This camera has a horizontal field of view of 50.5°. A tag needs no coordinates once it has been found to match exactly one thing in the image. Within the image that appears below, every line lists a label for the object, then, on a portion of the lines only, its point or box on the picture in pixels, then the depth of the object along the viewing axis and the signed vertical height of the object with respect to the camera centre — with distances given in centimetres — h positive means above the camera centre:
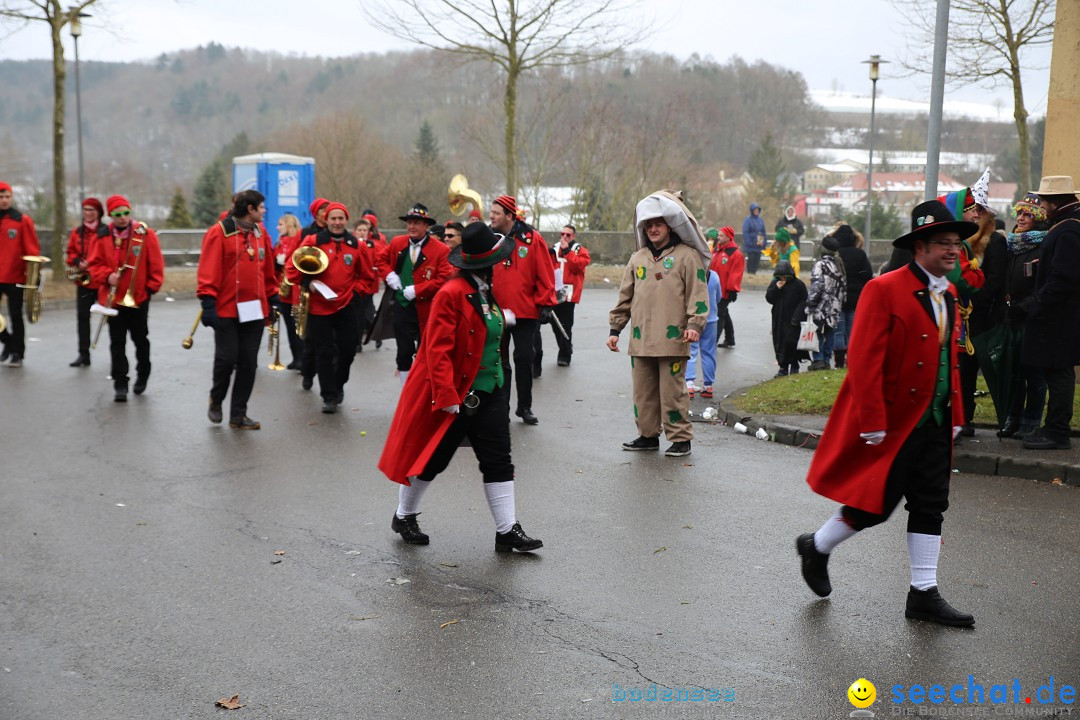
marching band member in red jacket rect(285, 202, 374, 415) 1080 -90
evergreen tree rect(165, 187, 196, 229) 4259 -67
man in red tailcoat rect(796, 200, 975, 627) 509 -84
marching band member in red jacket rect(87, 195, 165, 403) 1152 -82
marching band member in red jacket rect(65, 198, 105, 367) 1259 -73
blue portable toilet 3256 +53
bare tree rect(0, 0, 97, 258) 2345 +340
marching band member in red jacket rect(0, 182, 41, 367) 1346 -76
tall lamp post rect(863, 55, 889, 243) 3388 +425
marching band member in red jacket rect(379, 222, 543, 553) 599 -101
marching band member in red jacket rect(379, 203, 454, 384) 1063 -69
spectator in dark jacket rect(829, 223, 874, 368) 1285 -53
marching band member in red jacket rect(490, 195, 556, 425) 956 -60
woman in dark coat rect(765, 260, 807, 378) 1306 -111
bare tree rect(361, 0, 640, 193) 2762 +389
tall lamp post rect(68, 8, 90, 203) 2858 +415
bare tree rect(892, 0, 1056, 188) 2327 +367
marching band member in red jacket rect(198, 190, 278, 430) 993 -85
